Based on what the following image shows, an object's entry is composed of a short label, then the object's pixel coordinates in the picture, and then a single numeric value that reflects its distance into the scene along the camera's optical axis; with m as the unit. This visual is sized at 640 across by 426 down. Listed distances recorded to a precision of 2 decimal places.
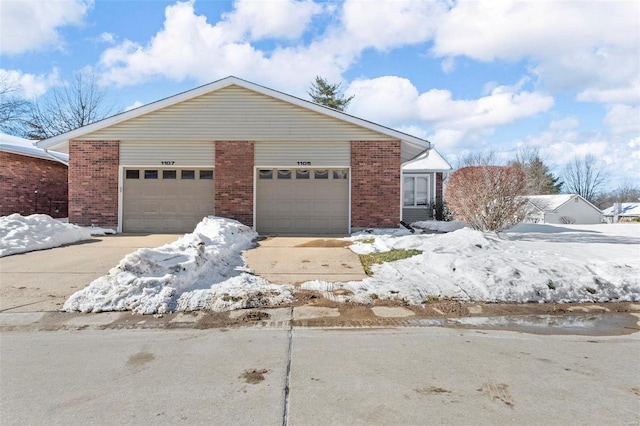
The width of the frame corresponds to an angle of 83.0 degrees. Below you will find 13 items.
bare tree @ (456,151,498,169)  49.24
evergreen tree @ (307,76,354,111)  34.69
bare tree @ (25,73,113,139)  29.97
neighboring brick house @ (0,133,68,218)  14.40
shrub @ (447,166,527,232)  10.16
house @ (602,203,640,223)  39.31
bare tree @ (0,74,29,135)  27.91
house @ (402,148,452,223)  19.55
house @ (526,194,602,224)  28.28
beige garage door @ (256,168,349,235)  12.69
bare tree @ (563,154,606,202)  55.50
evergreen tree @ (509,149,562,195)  41.88
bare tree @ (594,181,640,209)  58.18
